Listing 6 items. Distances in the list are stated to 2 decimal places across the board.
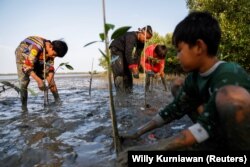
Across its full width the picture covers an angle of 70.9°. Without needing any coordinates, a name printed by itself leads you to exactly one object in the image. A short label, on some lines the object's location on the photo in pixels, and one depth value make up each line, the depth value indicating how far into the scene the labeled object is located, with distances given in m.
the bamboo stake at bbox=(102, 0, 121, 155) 1.28
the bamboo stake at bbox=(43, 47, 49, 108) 3.71
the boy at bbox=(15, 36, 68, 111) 3.67
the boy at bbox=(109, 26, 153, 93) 4.10
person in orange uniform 4.99
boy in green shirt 0.99
